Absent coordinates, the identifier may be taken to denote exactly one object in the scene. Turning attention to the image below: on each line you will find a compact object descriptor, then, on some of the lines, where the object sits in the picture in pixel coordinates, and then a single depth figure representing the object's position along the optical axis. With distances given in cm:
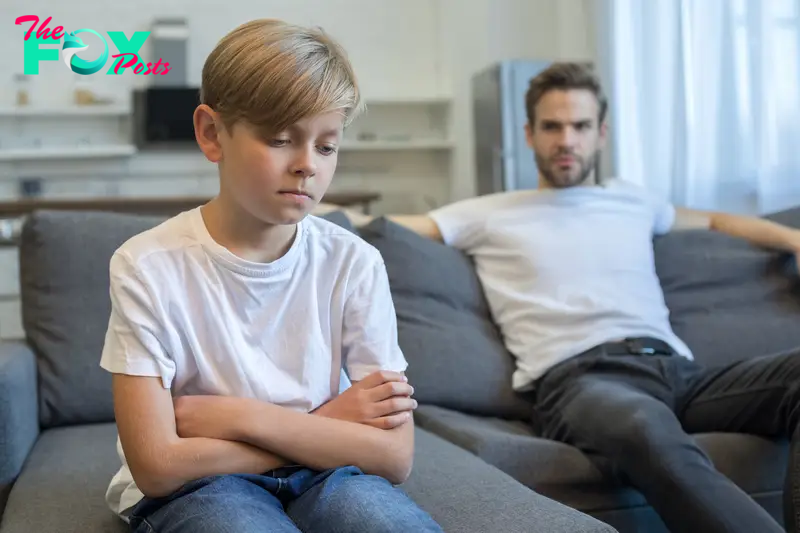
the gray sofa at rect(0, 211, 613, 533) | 125
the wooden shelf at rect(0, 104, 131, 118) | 542
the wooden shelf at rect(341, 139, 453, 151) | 572
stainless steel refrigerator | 432
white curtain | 304
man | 153
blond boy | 111
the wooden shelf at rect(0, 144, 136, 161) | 539
